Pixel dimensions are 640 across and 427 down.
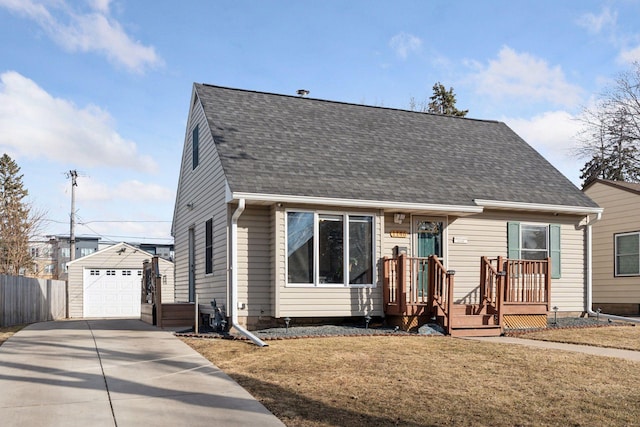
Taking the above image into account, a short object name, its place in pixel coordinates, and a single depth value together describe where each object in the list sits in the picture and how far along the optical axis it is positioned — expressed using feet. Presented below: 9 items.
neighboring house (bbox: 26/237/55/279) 195.00
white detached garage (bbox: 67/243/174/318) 97.30
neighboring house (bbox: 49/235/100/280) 201.37
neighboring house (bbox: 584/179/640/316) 57.62
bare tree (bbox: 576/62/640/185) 101.19
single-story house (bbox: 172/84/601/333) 38.91
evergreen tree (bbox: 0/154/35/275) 114.21
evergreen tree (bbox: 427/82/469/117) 120.91
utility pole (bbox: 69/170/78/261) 119.24
